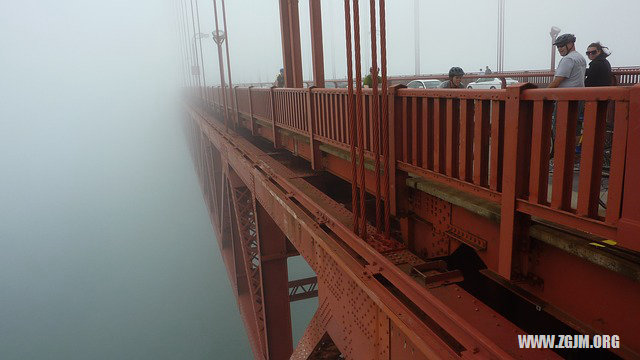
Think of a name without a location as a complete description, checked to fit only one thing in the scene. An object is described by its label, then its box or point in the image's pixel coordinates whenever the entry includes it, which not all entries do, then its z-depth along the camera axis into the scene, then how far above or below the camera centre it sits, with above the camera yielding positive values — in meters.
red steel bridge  2.04 -0.98
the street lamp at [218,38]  18.37 +2.25
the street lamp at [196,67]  34.97 +2.09
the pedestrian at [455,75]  5.37 +0.03
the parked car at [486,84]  16.37 -0.33
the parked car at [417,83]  17.62 -0.15
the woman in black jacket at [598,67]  5.00 +0.03
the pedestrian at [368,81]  7.05 +0.02
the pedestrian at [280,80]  12.73 +0.20
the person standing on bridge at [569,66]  4.12 +0.05
